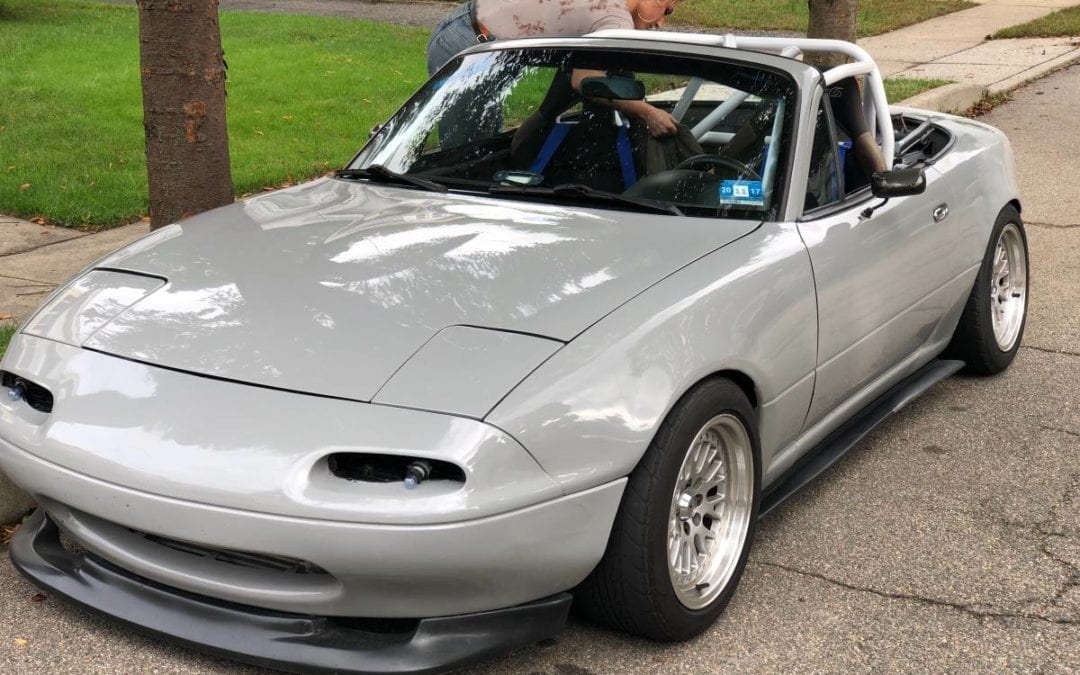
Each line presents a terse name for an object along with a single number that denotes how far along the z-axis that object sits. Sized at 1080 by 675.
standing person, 5.41
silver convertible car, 2.76
